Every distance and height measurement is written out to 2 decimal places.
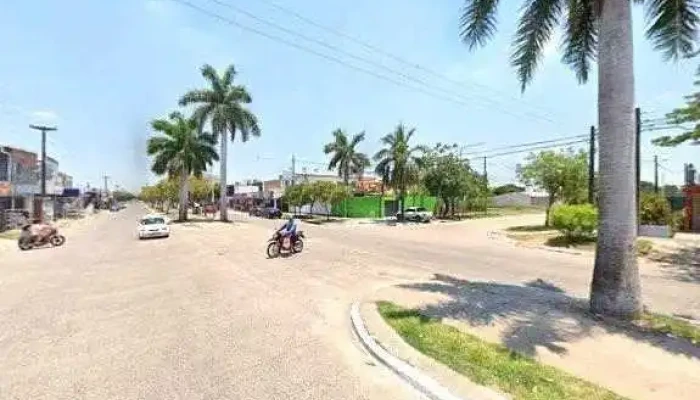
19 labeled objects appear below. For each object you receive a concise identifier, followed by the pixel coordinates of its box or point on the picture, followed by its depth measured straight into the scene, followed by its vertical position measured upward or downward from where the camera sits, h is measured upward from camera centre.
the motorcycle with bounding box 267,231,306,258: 20.44 -1.45
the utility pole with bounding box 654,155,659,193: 63.69 +4.42
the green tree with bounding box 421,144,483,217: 53.50 +2.94
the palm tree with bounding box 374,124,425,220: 55.31 +4.48
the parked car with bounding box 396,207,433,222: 52.72 -0.74
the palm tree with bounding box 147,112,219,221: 52.84 +5.27
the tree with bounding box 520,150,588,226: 39.31 +2.37
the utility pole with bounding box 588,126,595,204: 32.91 +2.47
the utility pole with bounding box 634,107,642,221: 29.74 +4.07
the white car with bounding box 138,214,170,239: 31.72 -1.29
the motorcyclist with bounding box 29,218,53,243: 28.47 -1.39
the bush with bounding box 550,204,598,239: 27.02 -0.55
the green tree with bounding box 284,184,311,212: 58.09 +1.17
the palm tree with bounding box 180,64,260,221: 49.94 +8.53
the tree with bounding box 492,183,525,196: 115.54 +3.90
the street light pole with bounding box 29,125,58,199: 52.72 +4.92
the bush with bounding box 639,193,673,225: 31.05 -0.16
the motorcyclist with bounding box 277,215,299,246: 20.54 -0.87
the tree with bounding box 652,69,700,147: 21.45 +3.57
